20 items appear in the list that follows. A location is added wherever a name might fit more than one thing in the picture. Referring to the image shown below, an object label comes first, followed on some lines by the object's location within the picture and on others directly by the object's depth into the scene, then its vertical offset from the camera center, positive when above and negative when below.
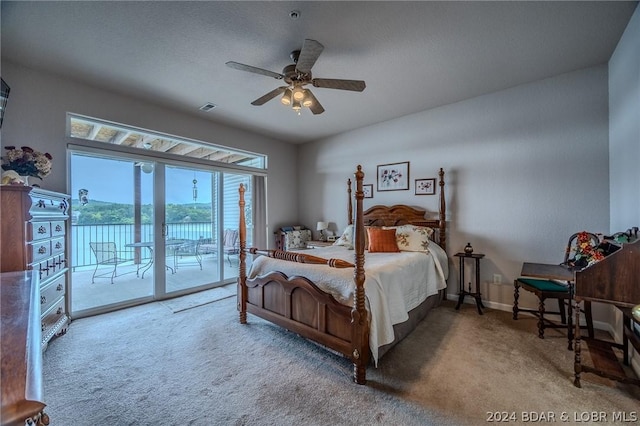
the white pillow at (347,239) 4.08 -0.44
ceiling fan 2.10 +1.22
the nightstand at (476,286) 3.41 -1.03
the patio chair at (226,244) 4.73 -0.57
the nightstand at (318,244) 4.94 -0.61
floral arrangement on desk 2.08 -0.37
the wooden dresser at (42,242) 1.99 -0.22
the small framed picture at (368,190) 4.76 +0.39
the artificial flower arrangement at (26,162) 2.33 +0.49
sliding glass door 3.54 -0.24
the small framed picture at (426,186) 4.06 +0.38
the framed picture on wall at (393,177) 4.35 +0.59
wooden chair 2.56 -0.85
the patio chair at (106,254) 3.93 -0.60
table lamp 5.24 -0.28
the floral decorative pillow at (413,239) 3.50 -0.38
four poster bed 2.07 -0.78
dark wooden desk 1.75 -0.55
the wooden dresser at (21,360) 0.44 -0.32
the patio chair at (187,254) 4.39 -0.71
